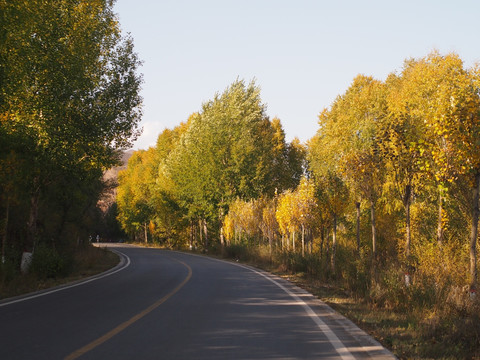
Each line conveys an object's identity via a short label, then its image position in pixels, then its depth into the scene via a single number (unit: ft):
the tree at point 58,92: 53.06
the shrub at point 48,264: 61.72
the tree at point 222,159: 159.02
